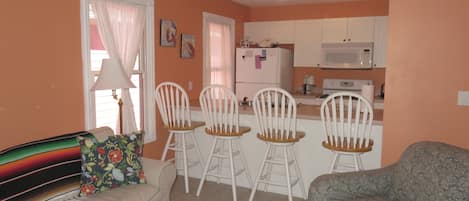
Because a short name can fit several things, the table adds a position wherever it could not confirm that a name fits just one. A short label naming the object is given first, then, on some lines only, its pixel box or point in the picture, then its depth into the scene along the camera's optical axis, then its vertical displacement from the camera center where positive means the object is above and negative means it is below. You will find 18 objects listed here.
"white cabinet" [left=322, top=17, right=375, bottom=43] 5.25 +0.64
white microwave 5.27 +0.26
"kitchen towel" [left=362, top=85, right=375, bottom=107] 3.28 -0.17
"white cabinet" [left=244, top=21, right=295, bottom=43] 5.82 +0.67
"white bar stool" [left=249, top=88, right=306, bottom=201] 3.06 -0.53
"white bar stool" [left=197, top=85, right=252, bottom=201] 3.32 -0.50
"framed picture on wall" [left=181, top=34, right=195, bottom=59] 4.52 +0.32
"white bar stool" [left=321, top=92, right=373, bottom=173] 2.77 -0.53
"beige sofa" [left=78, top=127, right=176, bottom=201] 2.39 -0.81
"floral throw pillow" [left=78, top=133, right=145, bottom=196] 2.49 -0.65
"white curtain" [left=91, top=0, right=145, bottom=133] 3.38 +0.38
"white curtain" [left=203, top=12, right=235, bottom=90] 5.11 +0.33
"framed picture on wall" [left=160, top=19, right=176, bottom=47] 4.14 +0.44
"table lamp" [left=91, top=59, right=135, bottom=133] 2.89 -0.05
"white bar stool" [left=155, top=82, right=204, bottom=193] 3.58 -0.52
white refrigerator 5.52 +0.05
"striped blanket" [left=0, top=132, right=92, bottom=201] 2.15 -0.62
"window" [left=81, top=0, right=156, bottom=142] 3.24 -0.09
